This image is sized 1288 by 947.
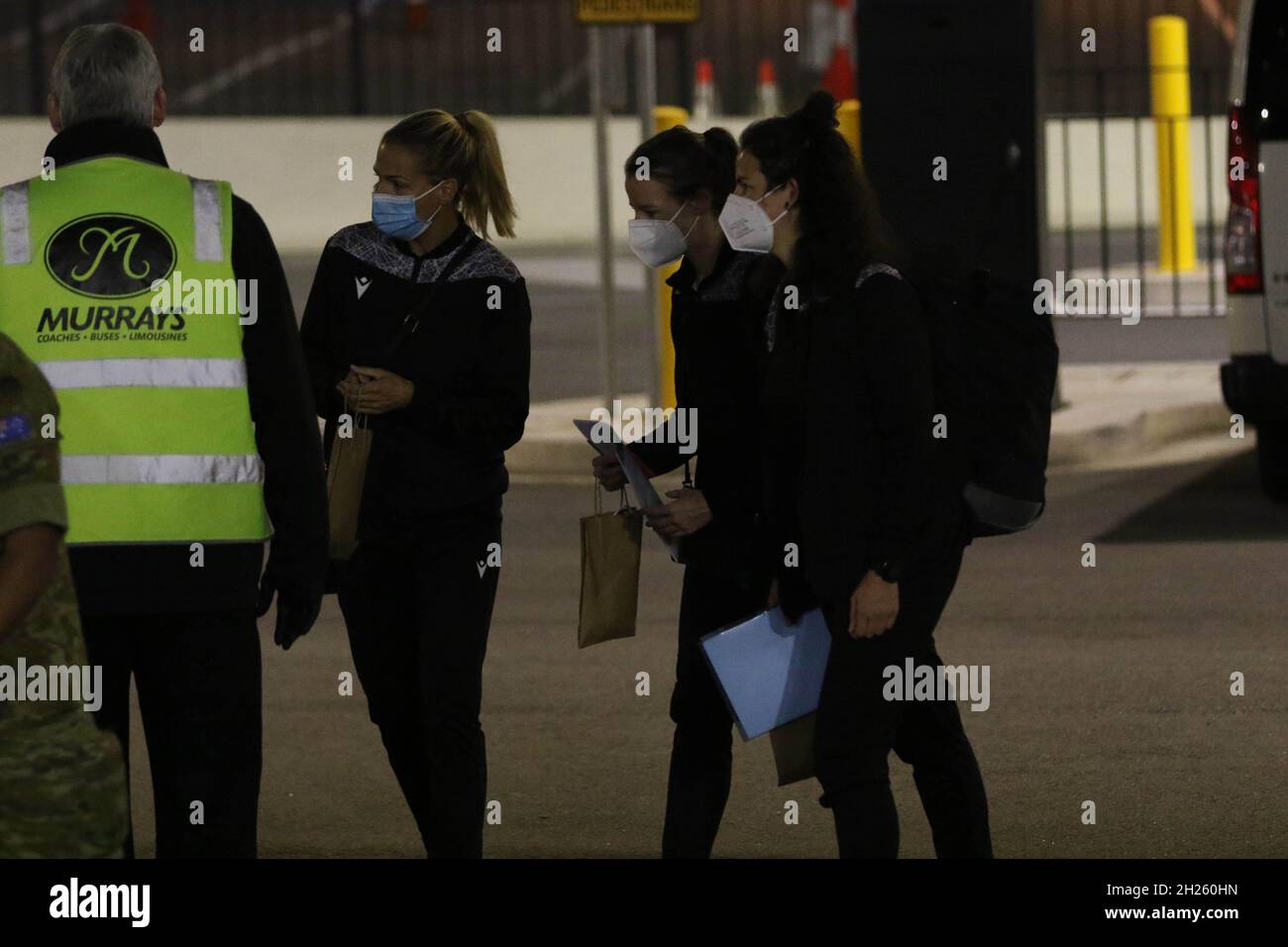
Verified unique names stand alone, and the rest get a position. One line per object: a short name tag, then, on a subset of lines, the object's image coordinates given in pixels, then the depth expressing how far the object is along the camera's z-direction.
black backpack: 4.96
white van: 10.59
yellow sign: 12.54
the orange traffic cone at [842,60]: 25.19
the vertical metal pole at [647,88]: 12.98
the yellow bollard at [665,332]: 13.38
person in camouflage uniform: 3.36
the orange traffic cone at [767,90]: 29.55
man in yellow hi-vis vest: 4.38
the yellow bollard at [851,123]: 13.61
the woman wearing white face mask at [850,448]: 4.91
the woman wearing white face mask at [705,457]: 5.36
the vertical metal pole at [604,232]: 13.12
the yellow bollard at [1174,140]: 19.92
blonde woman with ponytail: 5.54
